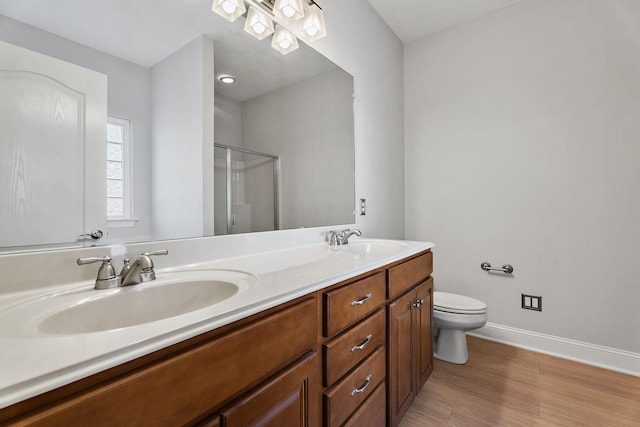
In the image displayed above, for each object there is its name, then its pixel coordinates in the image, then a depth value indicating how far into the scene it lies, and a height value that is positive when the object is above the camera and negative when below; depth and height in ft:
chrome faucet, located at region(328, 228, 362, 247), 5.40 -0.44
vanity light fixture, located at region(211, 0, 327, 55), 3.92 +3.08
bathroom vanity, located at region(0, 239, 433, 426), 1.29 -0.95
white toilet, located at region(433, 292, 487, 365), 5.98 -2.33
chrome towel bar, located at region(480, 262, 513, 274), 7.23 -1.43
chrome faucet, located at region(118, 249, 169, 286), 2.52 -0.50
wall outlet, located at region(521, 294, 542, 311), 6.90 -2.20
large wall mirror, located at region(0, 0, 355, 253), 2.34 +1.00
